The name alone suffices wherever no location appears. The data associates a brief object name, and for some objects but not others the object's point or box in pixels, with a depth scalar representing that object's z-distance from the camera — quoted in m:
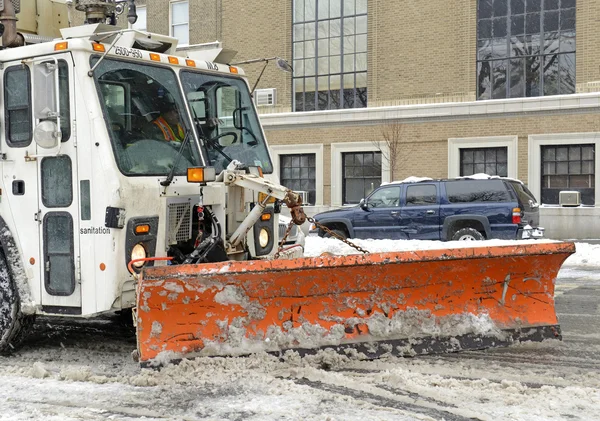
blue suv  15.45
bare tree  24.39
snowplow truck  5.57
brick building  22.16
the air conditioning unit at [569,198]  21.69
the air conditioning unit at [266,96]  24.10
